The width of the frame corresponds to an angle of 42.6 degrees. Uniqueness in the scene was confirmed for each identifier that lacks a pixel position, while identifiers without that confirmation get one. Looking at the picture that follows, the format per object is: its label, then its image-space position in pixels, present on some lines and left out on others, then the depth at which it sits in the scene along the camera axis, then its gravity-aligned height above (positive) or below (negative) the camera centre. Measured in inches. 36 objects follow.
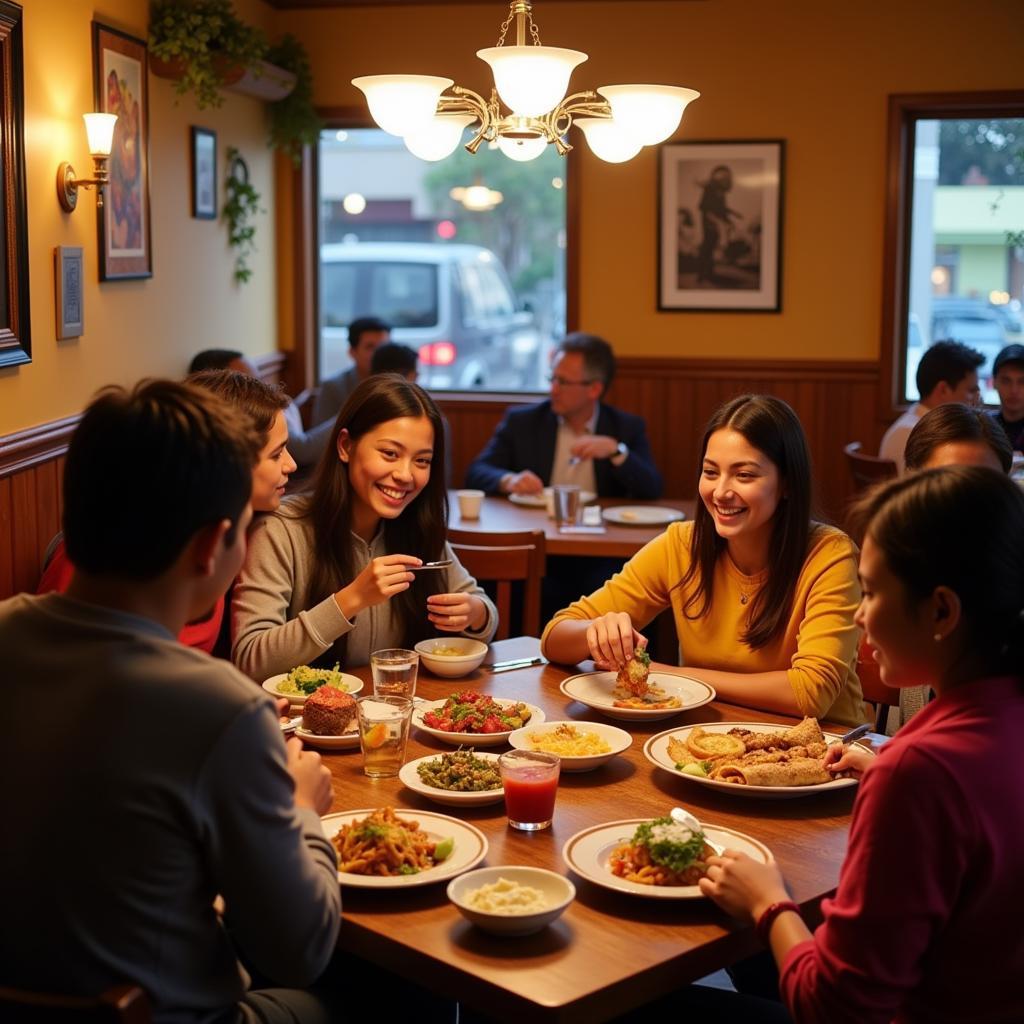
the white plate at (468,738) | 84.9 -25.4
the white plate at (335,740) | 84.7 -25.5
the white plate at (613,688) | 90.7 -25.1
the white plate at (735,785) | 76.7 -25.7
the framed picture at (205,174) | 207.2 +26.9
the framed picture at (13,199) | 145.9 +16.0
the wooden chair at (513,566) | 128.7 -21.9
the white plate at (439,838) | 64.7 -26.4
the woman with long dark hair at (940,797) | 54.2 -18.5
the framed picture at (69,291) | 160.9 +6.2
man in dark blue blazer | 195.9 -14.6
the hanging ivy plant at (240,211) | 224.4 +22.7
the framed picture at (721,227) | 237.1 +21.5
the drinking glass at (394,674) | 85.7 -21.5
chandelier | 113.3 +21.9
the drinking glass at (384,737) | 79.7 -23.8
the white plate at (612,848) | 64.4 -26.6
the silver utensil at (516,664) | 105.2 -25.6
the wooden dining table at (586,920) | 58.1 -27.6
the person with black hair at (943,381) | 193.9 -5.1
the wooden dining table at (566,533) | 161.9 -23.6
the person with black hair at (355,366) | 234.1 -4.1
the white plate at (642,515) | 173.6 -22.8
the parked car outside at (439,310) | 262.2 +6.8
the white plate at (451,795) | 75.0 -25.6
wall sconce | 160.9 +22.6
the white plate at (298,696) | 91.4 -24.6
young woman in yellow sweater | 95.5 -19.1
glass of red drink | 72.4 -24.2
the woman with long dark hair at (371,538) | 104.5 -16.1
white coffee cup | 175.2 -21.3
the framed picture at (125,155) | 173.3 +25.7
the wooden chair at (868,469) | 179.5 -16.9
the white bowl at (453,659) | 100.8 -24.1
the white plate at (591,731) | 80.7 -25.3
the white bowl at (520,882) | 60.5 -26.2
